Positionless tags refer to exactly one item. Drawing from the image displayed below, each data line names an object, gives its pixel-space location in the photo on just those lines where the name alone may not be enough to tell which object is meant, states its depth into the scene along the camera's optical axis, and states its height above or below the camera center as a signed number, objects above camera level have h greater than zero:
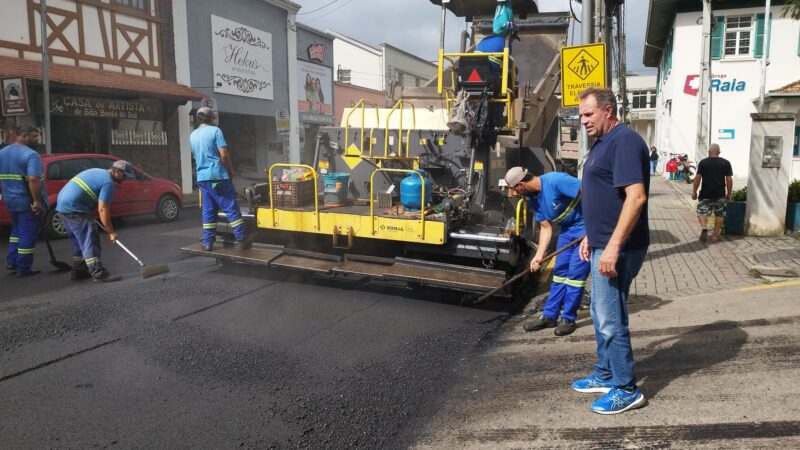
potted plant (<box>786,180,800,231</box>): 9.45 -0.78
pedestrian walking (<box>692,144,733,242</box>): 8.95 -0.40
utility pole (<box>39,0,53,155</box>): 12.67 +1.68
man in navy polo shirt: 3.08 -0.39
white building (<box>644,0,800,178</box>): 21.42 +3.68
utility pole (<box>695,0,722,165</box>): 12.35 +1.46
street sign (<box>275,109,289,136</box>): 18.12 +1.42
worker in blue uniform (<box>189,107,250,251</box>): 6.52 -0.14
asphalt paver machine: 5.57 -0.33
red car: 9.91 -0.48
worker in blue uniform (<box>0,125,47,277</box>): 7.04 -0.37
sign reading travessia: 6.95 +1.16
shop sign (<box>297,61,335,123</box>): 26.30 +3.59
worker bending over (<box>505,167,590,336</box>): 4.85 -0.53
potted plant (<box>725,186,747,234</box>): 9.78 -0.94
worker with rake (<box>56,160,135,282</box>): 6.55 -0.45
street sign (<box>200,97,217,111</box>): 18.58 +2.09
